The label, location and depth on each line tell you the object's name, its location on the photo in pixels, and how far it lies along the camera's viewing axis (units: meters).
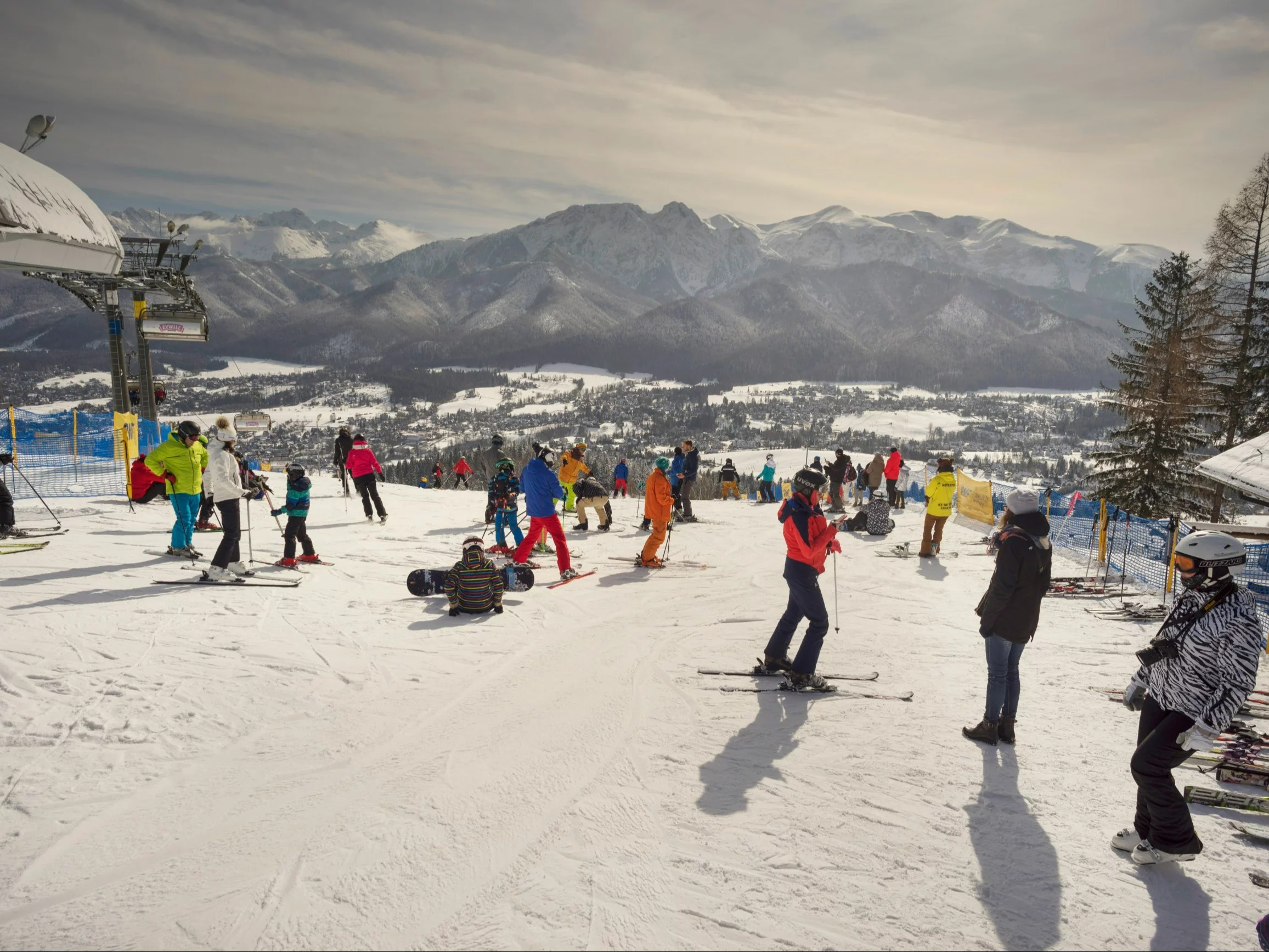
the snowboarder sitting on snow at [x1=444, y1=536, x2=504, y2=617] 8.09
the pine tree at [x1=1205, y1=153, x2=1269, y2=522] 18.75
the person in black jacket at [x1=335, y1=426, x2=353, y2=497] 16.31
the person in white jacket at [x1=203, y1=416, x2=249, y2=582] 8.23
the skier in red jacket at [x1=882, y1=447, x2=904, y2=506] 18.09
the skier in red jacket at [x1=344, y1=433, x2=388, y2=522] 13.72
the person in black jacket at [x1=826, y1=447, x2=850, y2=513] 18.17
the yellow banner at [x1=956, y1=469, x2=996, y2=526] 16.92
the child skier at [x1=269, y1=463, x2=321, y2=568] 9.49
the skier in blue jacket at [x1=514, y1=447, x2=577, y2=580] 9.66
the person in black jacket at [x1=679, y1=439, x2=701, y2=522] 15.88
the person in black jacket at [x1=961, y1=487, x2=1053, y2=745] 4.80
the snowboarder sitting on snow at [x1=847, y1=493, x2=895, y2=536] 15.35
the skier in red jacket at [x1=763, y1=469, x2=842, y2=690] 5.75
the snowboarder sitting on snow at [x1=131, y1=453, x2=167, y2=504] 12.98
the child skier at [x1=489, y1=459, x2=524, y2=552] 10.45
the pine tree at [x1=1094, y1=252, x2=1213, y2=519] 19.95
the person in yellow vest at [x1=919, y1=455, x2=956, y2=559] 12.30
